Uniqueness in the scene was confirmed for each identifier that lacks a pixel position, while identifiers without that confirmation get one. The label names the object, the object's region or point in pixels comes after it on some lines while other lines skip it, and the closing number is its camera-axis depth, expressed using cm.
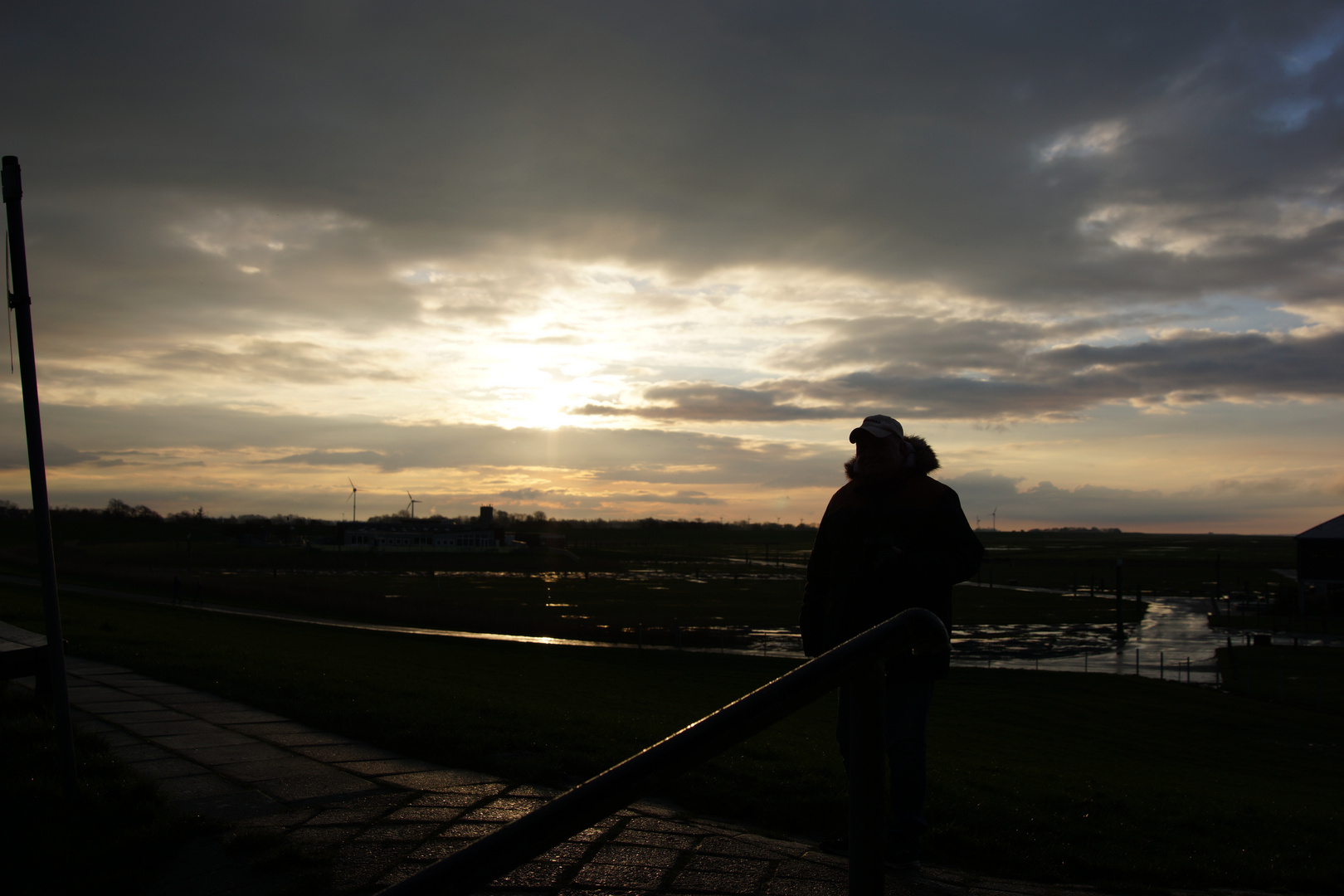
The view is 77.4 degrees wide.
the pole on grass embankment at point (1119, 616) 4813
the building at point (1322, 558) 5806
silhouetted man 385
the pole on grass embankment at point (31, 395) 489
